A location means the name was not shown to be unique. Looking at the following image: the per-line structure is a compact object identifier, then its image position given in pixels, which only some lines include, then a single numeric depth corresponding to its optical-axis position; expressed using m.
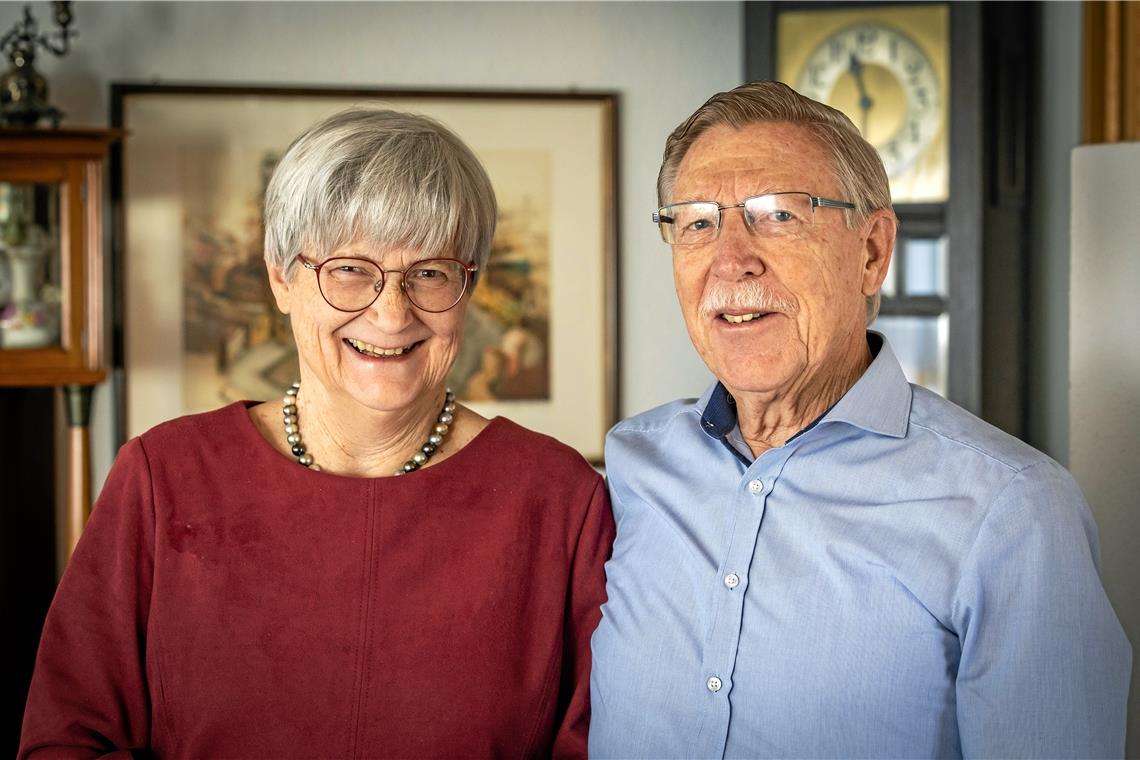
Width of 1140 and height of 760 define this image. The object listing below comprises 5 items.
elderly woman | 1.41
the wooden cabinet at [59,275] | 2.69
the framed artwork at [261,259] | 3.04
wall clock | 2.65
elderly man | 1.16
